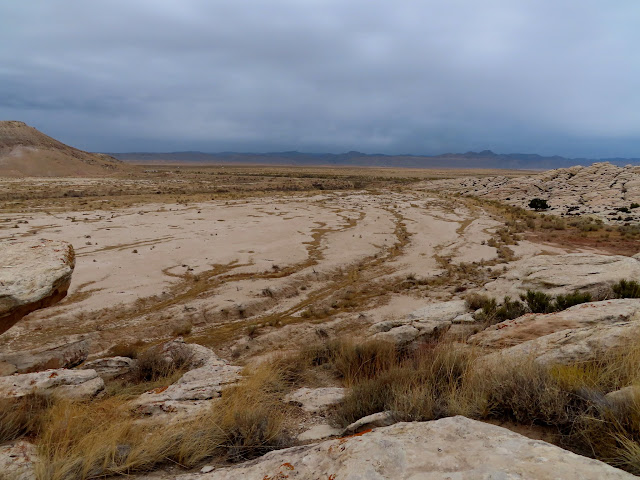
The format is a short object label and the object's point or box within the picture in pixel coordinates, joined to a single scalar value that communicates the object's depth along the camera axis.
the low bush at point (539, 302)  8.00
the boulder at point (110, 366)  6.96
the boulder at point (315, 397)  4.57
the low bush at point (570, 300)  7.76
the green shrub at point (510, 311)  8.18
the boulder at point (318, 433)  3.74
